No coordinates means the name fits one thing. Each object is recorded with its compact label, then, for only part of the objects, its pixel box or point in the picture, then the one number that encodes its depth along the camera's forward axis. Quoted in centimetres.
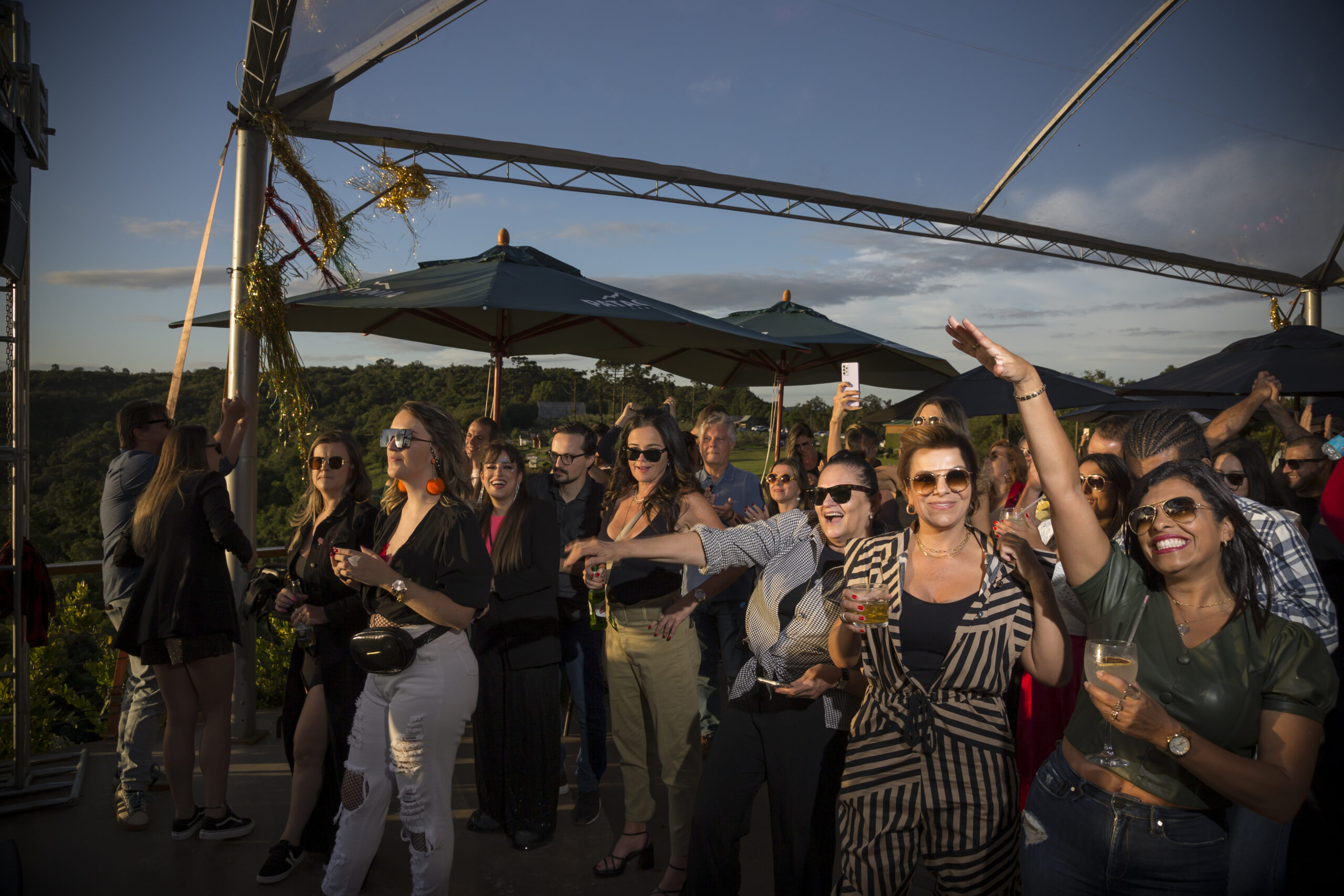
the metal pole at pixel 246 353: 452
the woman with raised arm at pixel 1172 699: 175
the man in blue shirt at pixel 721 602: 512
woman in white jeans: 285
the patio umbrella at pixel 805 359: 766
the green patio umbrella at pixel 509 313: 471
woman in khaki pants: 345
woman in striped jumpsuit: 221
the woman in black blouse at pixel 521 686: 378
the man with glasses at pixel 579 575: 437
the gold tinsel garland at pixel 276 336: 439
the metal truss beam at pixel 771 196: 741
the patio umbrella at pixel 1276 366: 516
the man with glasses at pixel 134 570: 389
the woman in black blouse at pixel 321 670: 336
